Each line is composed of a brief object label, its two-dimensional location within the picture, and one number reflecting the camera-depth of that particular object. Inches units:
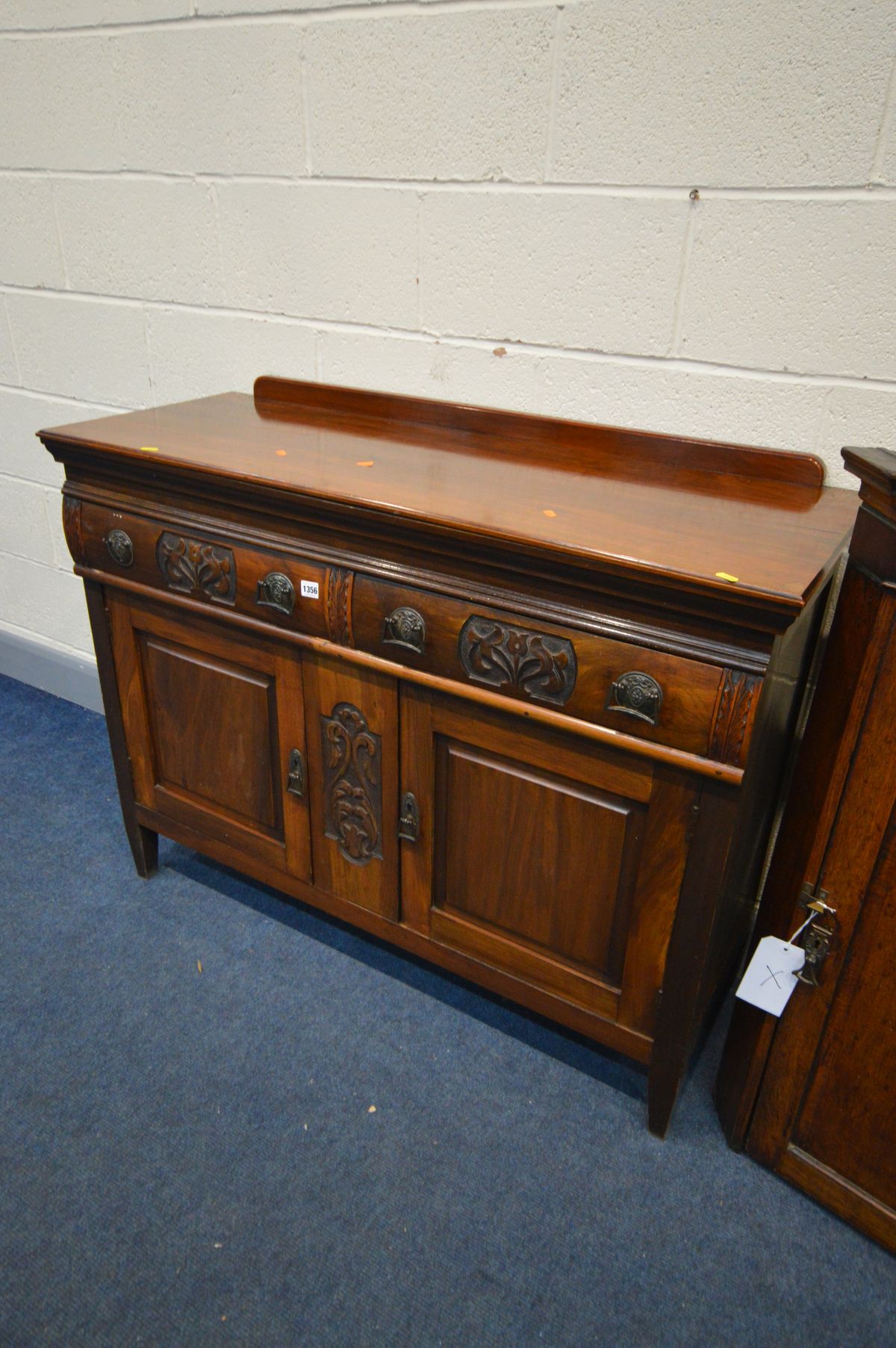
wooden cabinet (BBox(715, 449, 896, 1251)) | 37.6
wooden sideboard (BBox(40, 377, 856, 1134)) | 38.9
